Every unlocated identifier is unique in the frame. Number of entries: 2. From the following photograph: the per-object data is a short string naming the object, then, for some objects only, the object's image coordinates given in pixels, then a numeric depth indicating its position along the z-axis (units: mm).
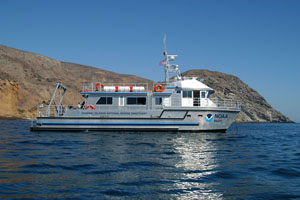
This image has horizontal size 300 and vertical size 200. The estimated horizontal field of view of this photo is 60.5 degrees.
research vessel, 22172
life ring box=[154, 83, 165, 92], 23266
